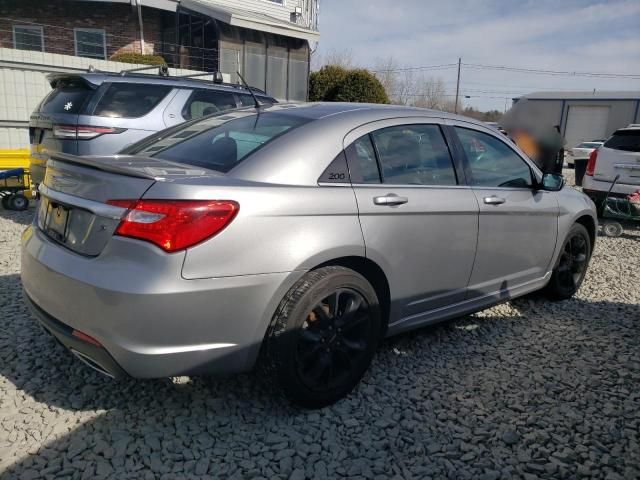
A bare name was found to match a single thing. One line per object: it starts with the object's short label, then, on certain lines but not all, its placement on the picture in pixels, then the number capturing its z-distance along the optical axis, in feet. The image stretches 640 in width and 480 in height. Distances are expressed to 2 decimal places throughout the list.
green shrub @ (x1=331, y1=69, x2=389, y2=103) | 55.36
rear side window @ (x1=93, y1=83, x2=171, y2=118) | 19.39
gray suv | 18.95
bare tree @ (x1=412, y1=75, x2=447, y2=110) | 116.98
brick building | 48.29
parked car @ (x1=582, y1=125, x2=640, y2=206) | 27.35
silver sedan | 7.34
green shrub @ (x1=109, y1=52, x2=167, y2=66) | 46.26
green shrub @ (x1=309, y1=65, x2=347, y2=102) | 58.13
